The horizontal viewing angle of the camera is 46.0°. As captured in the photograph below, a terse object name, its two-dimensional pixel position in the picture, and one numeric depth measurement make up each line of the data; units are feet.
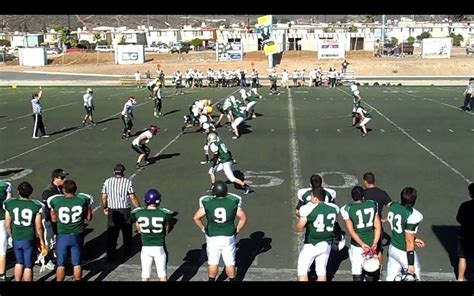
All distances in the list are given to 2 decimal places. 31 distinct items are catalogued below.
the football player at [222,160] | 40.05
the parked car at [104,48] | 302.45
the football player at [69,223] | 23.20
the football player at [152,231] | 22.31
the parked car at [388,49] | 244.30
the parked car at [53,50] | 292.81
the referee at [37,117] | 62.23
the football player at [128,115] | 61.05
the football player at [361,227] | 22.35
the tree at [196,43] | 333.48
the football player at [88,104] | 70.69
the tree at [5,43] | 380.00
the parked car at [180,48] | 284.74
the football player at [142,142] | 48.11
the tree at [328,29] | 352.28
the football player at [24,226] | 23.17
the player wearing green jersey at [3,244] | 24.75
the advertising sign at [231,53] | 207.41
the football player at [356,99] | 65.92
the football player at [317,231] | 22.11
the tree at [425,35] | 360.28
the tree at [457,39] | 336.78
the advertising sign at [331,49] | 198.08
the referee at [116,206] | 27.53
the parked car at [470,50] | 234.79
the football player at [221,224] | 22.54
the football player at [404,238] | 21.77
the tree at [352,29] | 337.45
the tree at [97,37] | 353.10
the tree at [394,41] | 322.51
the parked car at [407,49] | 249.96
